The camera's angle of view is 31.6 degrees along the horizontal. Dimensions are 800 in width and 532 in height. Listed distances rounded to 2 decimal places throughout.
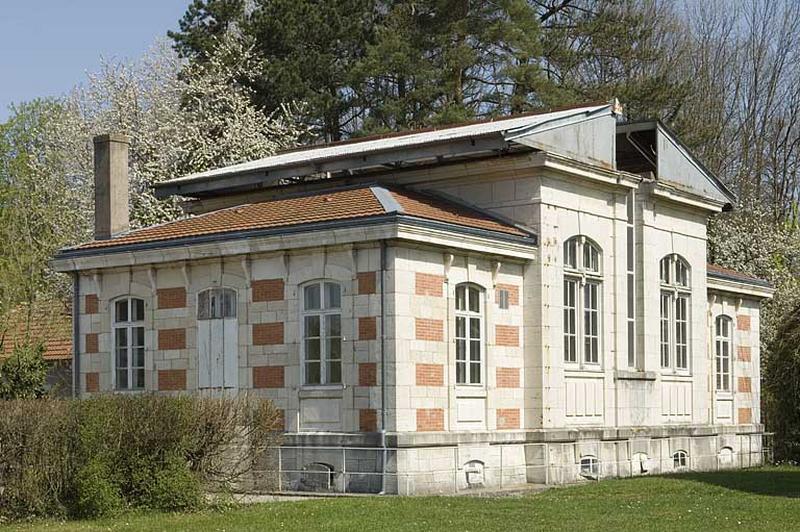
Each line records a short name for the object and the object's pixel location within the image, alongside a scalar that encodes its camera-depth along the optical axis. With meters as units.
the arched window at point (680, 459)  29.56
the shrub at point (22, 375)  24.64
